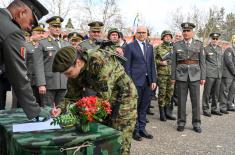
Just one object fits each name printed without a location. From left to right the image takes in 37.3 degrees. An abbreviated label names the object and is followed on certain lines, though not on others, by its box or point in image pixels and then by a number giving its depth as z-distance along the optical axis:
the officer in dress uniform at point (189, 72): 6.67
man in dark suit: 6.10
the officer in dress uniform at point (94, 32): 6.32
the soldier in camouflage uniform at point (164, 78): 7.75
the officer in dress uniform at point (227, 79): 9.10
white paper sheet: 2.77
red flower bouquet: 2.63
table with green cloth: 2.41
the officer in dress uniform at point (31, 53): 6.05
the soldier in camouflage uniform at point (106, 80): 2.85
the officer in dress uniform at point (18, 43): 2.48
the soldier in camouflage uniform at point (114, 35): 7.26
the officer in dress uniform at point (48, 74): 5.49
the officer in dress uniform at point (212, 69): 8.47
